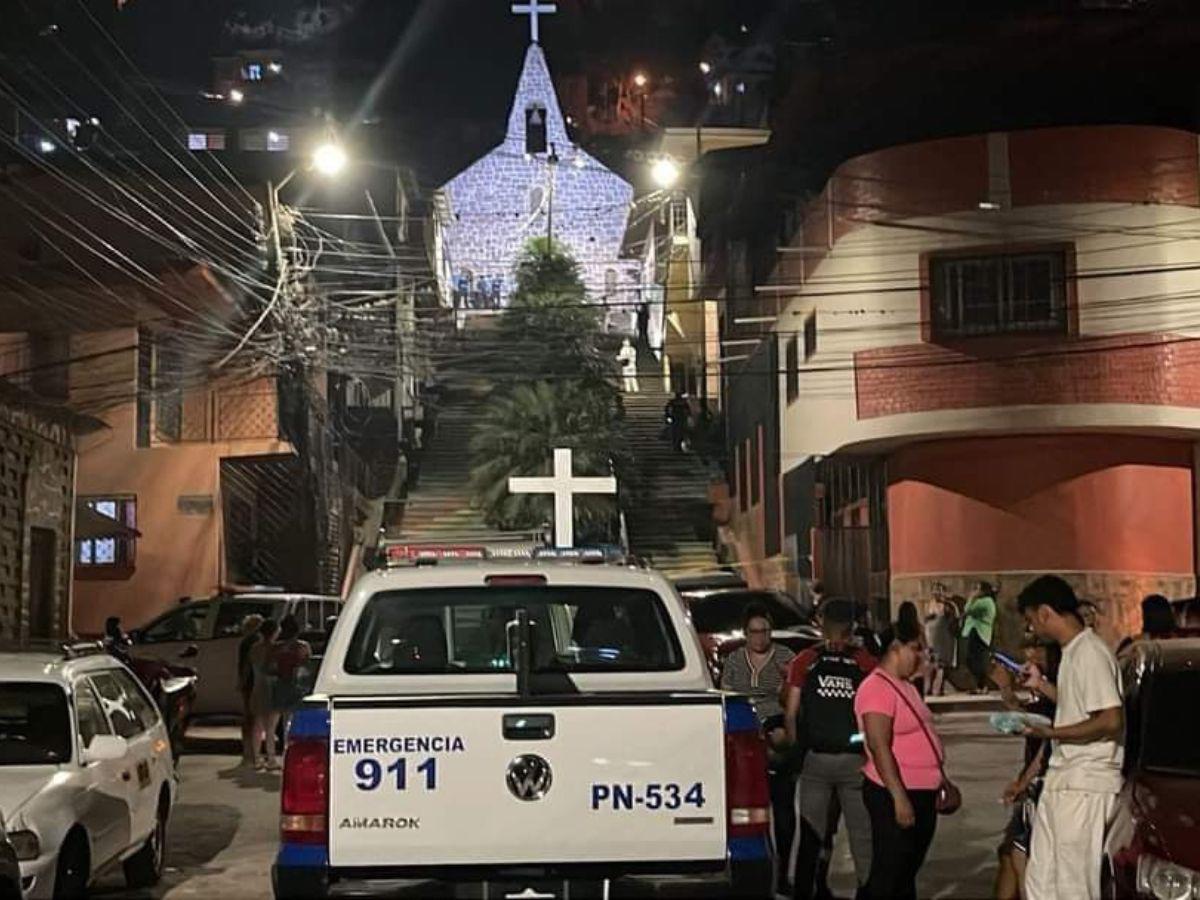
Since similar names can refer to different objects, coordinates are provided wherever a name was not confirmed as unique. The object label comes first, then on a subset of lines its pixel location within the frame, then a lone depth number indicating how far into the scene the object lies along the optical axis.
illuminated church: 76.00
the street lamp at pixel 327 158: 28.34
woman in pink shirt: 7.12
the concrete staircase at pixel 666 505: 35.19
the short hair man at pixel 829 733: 7.89
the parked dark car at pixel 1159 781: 5.94
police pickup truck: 5.66
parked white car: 7.80
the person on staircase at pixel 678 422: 42.94
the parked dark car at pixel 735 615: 15.94
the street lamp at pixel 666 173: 43.97
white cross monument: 15.02
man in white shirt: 6.51
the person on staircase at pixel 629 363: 53.82
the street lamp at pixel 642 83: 75.25
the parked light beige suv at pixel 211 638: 18.94
